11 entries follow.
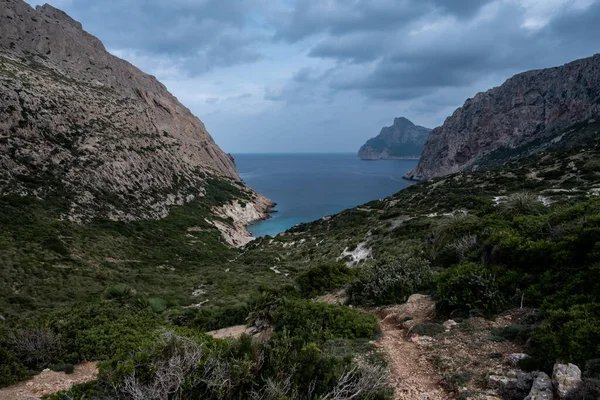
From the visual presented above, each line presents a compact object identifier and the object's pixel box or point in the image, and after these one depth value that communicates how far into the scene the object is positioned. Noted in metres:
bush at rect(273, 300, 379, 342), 8.05
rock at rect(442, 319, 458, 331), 7.51
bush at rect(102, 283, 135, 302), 14.47
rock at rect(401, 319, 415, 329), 8.31
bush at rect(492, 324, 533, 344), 6.21
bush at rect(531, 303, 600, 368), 4.94
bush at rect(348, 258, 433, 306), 10.95
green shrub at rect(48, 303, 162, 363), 8.97
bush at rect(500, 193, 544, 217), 15.44
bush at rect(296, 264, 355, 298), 14.95
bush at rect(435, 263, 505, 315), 7.91
